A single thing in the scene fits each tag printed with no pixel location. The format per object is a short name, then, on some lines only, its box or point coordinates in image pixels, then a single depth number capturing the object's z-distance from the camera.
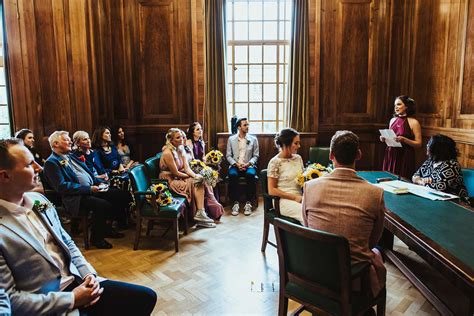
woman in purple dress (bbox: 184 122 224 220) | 5.57
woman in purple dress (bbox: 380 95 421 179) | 4.67
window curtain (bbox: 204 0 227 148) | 5.97
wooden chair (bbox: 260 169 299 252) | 3.38
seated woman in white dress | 3.35
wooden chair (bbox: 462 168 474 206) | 3.42
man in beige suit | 1.92
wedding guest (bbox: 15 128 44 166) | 4.39
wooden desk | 1.74
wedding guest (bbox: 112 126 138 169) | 5.57
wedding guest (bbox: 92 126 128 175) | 5.02
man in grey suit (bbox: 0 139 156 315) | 1.61
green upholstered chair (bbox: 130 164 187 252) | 3.93
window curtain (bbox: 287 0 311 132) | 5.93
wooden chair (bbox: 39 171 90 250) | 4.03
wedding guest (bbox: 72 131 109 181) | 4.42
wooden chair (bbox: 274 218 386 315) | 1.77
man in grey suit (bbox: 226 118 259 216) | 5.67
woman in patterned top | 3.23
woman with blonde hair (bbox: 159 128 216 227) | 4.62
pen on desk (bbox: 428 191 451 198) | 2.86
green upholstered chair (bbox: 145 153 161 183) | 4.58
